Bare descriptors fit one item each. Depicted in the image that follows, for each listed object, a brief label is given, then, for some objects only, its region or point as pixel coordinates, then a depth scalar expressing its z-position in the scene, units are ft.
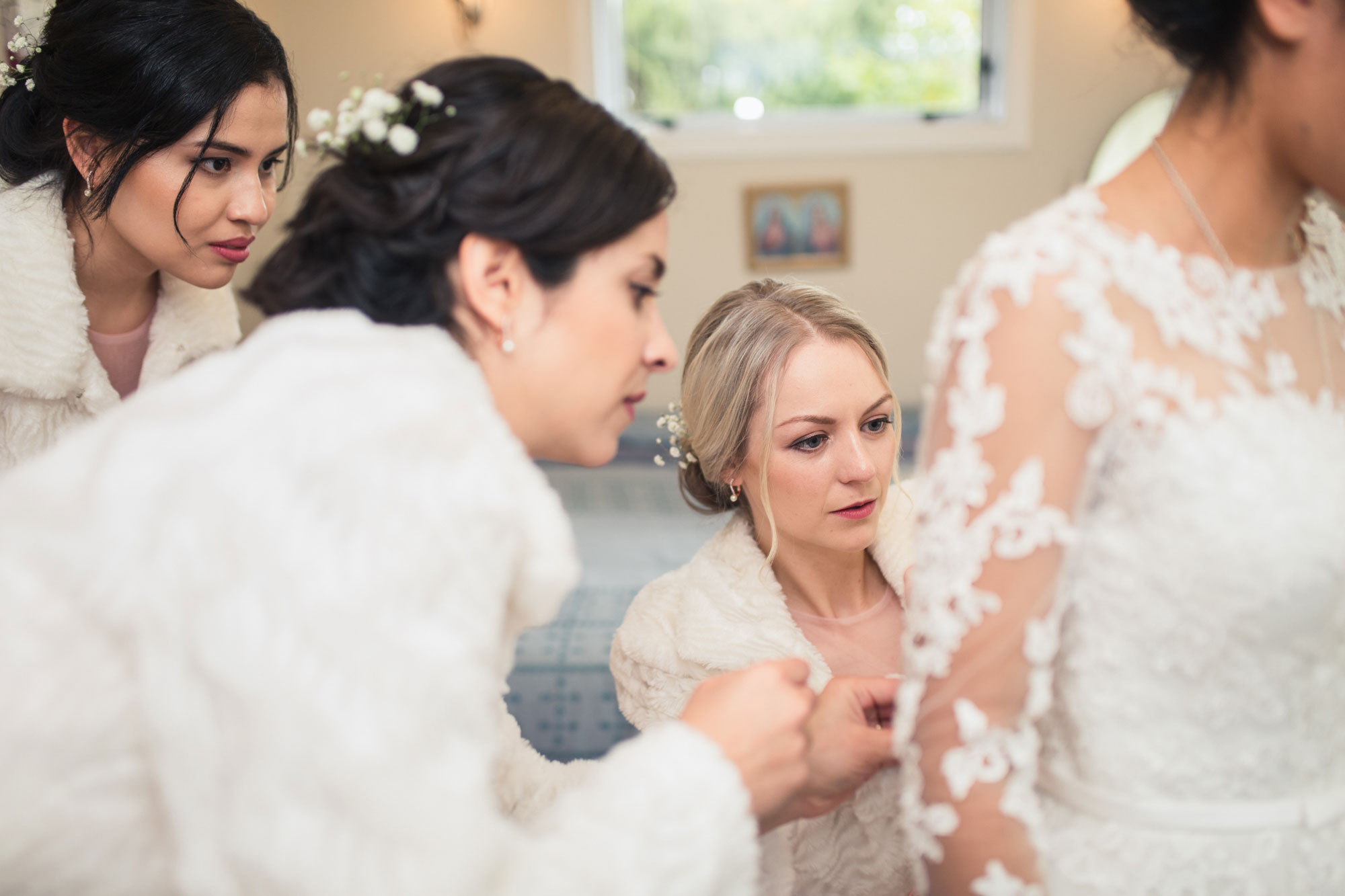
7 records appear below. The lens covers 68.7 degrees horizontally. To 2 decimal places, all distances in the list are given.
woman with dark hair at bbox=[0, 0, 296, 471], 5.29
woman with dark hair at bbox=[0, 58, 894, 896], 2.30
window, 13.16
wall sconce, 12.78
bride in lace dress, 2.72
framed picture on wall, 13.28
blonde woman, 5.41
